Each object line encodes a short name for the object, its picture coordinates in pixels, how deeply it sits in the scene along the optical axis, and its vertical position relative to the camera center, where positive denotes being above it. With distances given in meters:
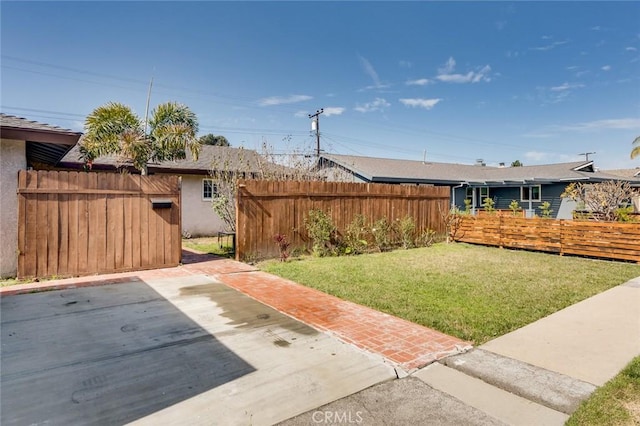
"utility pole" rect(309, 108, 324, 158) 23.45 +5.99
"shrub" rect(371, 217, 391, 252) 11.54 -0.71
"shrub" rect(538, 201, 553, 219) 18.01 +0.16
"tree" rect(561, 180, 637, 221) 13.24 +0.51
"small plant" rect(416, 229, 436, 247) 12.79 -0.98
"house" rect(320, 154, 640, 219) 19.39 +1.92
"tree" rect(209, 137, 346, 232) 10.80 +1.39
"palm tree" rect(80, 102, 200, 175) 10.02 +2.31
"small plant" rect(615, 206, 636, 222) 12.06 -0.13
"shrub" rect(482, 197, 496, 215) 20.21 +0.43
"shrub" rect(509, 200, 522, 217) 19.22 +0.17
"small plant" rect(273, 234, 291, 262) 9.51 -0.87
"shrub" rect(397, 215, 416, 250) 12.13 -0.62
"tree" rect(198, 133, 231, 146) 48.11 +10.21
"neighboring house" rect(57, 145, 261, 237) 13.66 +1.06
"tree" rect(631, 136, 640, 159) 18.77 +3.39
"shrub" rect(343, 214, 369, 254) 10.95 -0.81
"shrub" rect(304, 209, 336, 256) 10.18 -0.49
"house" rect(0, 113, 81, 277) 6.86 +0.95
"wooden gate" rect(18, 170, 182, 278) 6.87 -0.22
